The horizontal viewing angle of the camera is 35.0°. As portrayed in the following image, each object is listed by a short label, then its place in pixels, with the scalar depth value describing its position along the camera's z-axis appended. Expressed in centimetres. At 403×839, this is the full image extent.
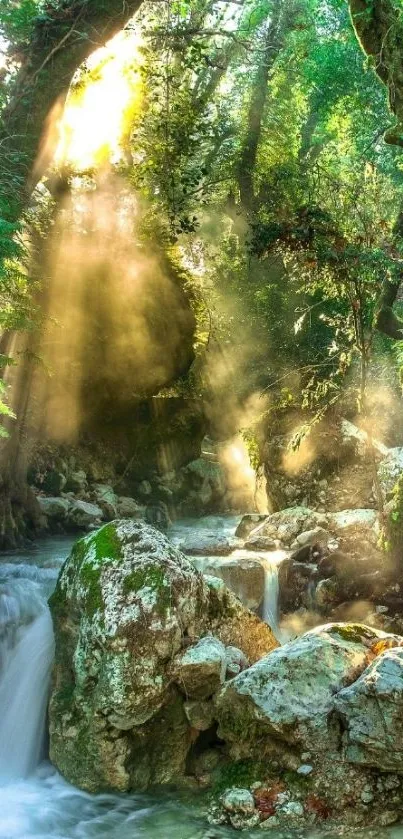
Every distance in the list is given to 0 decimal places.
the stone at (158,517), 1717
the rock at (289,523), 1246
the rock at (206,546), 1196
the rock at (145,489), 1908
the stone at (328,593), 926
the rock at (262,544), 1223
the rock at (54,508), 1400
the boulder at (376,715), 453
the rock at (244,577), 1009
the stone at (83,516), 1435
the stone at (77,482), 1656
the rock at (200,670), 543
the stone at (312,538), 1085
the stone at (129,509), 1653
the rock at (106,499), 1577
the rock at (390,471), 1092
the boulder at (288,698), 488
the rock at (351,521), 1135
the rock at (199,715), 555
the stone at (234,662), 590
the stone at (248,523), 1422
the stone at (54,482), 1599
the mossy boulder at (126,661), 538
